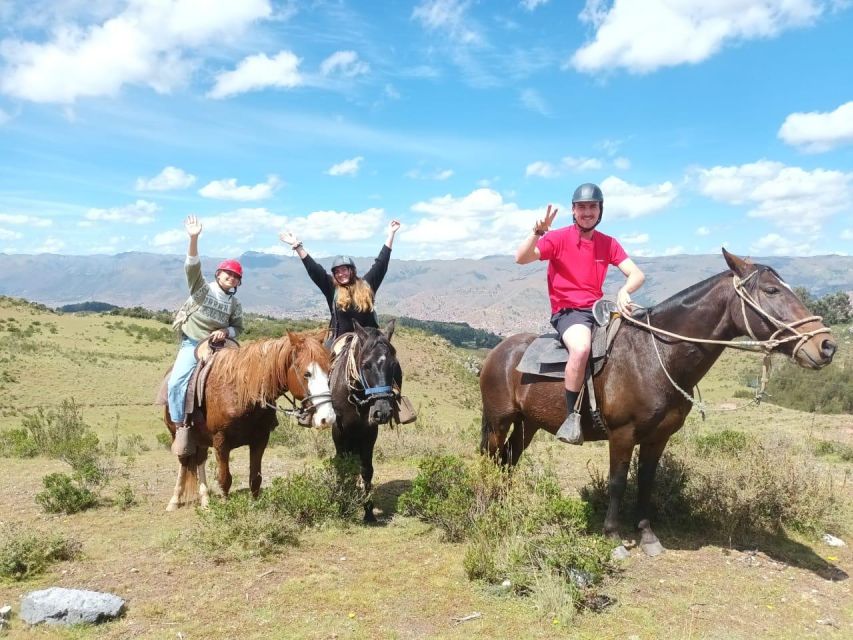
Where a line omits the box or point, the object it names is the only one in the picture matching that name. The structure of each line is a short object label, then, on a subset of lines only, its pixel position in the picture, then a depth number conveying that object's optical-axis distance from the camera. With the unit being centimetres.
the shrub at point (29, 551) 470
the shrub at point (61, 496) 659
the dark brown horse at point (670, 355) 455
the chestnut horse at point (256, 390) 545
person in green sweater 633
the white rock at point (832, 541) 578
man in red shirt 521
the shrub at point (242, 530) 518
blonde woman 605
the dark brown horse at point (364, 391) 521
